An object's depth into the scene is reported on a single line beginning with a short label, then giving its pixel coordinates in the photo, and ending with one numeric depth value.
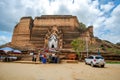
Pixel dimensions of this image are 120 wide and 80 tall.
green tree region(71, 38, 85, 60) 17.16
